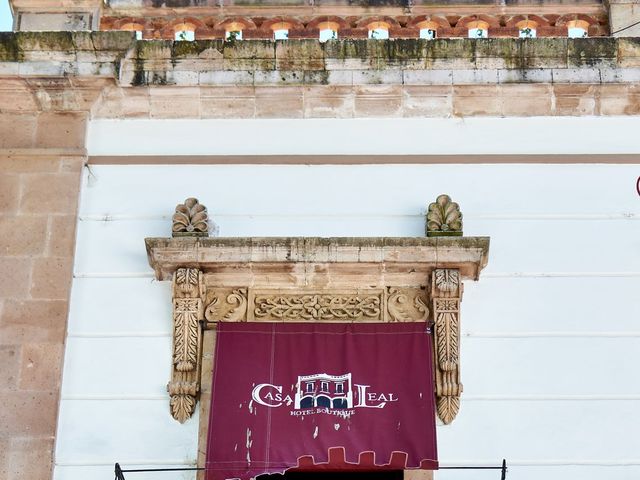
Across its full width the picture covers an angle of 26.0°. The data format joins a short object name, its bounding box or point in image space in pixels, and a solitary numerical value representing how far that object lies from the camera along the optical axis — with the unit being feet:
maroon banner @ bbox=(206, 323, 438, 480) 33.88
